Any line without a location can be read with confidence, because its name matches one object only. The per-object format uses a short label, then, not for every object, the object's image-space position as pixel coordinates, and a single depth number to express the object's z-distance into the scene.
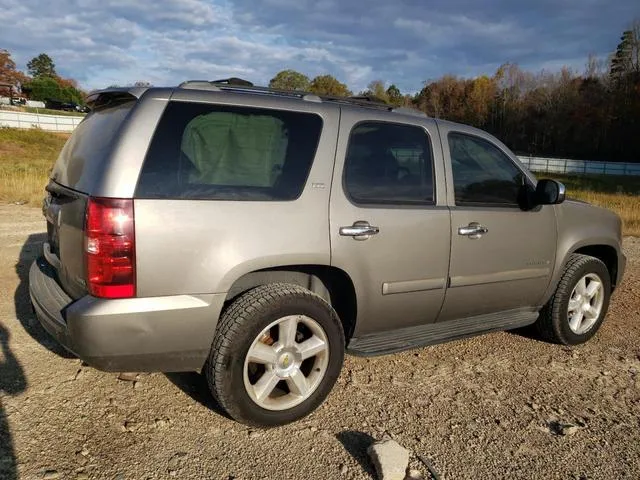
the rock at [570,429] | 3.02
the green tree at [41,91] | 83.25
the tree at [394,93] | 91.19
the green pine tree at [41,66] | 111.38
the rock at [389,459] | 2.51
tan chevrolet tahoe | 2.61
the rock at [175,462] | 2.57
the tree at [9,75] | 73.81
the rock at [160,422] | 2.95
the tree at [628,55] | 62.66
